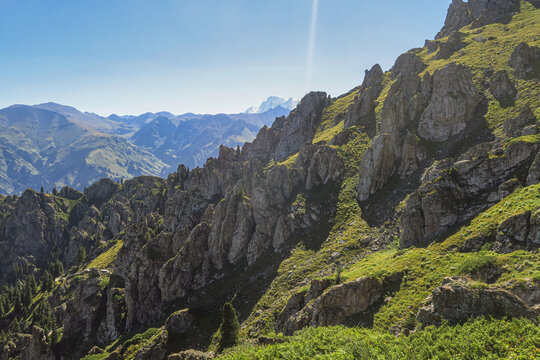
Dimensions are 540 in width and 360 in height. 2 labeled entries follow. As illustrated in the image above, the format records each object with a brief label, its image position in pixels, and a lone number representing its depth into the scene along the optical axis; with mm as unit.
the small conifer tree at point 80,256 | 150000
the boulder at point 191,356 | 36194
